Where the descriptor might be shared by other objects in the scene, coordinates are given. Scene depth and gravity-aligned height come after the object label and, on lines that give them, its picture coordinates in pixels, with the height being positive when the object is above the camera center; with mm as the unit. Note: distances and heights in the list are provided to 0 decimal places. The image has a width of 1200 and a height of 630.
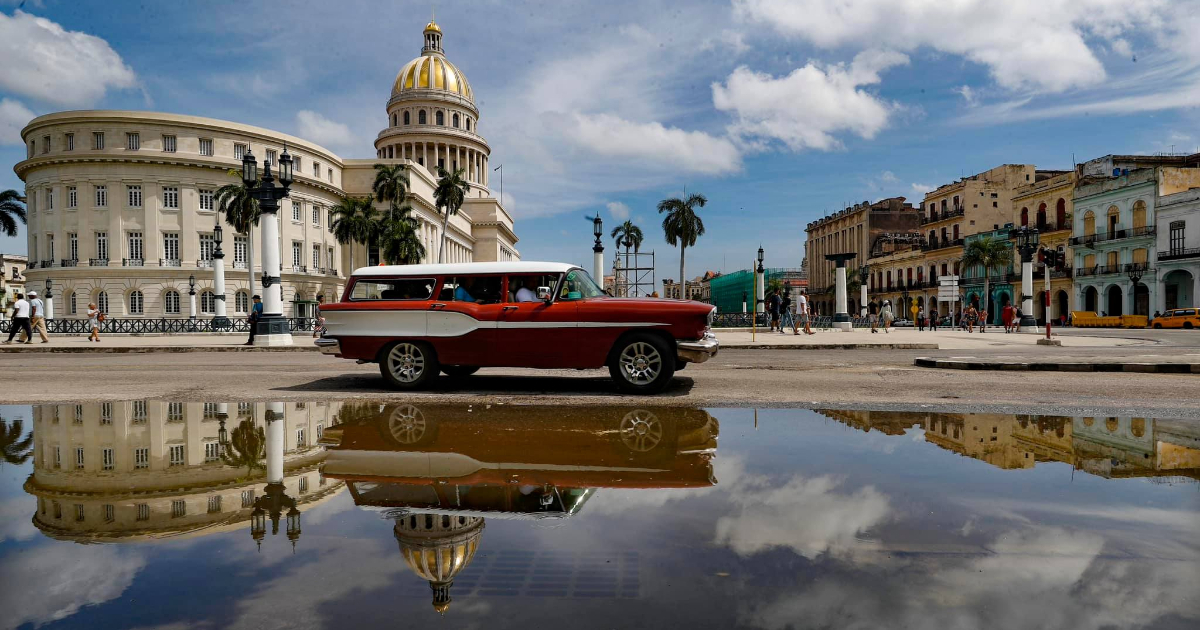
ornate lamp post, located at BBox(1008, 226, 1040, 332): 27078 +1879
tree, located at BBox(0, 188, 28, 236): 59219 +9263
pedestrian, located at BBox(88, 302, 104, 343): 25562 -326
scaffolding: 50988 +3270
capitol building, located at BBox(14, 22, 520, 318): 54719 +8575
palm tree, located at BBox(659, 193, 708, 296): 58531 +7628
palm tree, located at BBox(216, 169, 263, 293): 50500 +7900
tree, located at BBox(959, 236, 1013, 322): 59906 +4632
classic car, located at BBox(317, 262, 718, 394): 8078 -222
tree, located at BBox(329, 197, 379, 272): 56250 +7564
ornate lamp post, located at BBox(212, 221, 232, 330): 39125 +1740
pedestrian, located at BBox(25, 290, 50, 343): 22359 -139
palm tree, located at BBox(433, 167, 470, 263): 62662 +11310
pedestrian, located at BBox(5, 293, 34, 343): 20844 -126
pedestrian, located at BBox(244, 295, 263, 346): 21362 -207
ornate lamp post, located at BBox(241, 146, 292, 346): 20156 +1917
